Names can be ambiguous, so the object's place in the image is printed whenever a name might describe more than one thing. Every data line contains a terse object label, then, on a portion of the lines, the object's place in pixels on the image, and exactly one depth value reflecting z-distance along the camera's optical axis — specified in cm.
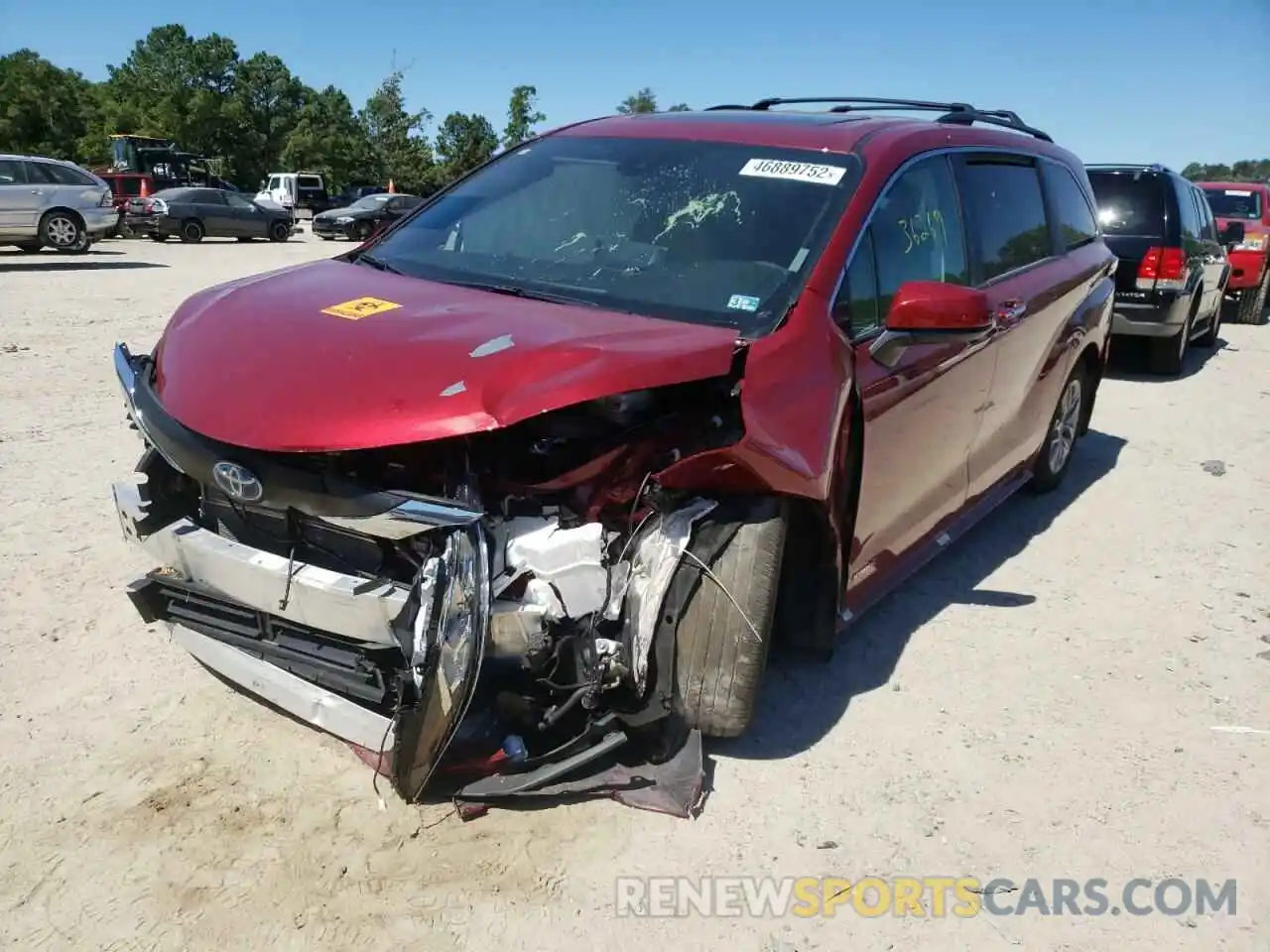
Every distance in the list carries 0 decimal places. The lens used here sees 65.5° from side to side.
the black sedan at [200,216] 2388
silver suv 1609
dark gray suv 893
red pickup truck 1366
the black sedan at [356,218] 2739
